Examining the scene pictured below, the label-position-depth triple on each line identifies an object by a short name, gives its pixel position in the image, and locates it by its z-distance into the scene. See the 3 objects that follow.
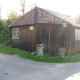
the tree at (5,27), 13.32
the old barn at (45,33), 8.72
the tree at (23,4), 19.53
